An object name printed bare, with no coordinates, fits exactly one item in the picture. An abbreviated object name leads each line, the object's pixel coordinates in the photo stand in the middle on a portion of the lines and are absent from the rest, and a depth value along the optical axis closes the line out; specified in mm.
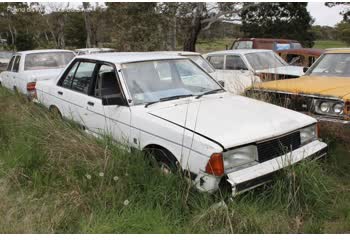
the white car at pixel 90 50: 18353
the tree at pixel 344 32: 37188
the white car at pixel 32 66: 8351
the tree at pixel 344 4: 25031
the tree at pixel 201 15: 20734
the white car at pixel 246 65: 8430
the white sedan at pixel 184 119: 3400
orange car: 4875
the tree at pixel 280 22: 34781
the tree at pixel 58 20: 30828
